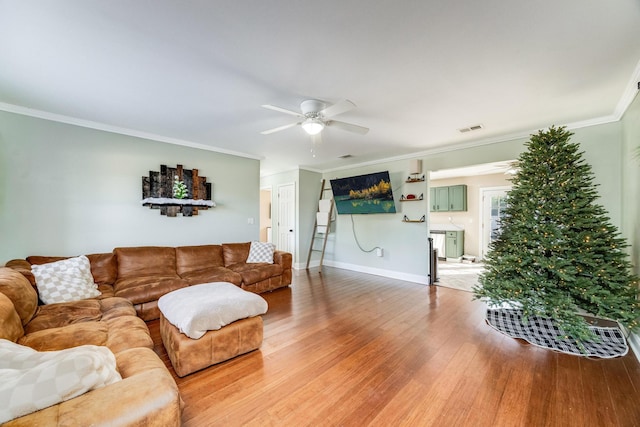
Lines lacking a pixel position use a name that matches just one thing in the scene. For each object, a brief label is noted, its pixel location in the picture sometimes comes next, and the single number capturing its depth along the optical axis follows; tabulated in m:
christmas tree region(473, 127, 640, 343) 2.29
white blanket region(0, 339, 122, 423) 0.80
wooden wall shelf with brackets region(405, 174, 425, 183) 4.78
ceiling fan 2.49
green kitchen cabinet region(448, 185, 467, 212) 6.88
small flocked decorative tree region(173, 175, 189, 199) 4.05
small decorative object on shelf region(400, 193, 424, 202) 4.80
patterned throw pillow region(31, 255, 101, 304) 2.36
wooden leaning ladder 5.97
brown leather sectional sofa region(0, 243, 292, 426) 0.90
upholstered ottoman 1.96
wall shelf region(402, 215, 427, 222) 4.77
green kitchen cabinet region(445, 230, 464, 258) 6.73
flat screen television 5.10
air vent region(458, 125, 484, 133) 3.39
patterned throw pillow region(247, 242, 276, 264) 4.36
